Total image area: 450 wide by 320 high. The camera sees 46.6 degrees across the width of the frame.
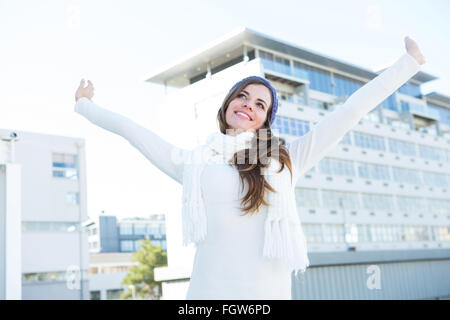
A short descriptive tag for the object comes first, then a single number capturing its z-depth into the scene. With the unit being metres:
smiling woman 1.87
